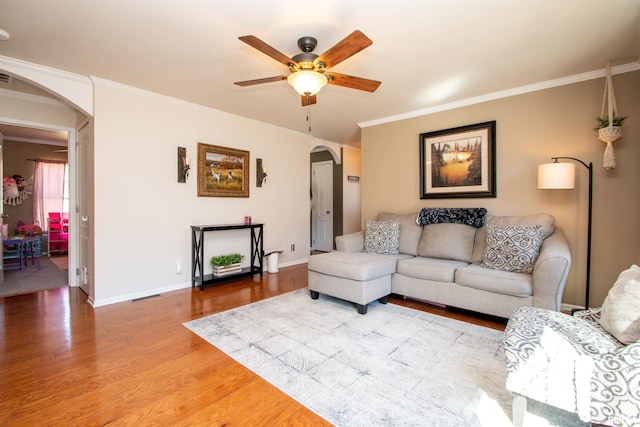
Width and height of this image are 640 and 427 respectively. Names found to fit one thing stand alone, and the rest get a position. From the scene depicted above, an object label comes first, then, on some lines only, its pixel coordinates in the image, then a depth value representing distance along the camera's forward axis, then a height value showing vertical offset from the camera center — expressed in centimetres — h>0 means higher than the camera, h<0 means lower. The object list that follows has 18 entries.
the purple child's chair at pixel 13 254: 498 -78
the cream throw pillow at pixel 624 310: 141 -52
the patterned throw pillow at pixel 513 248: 276 -38
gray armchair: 121 -73
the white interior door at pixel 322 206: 698 +9
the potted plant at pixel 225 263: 408 -77
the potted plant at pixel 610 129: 272 +75
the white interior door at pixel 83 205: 351 +6
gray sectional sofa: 257 -59
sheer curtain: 666 +49
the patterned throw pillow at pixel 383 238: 377 -37
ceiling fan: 191 +109
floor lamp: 282 +30
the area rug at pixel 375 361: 159 -109
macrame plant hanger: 272 +74
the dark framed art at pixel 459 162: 362 +63
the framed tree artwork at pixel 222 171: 407 +57
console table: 384 -66
